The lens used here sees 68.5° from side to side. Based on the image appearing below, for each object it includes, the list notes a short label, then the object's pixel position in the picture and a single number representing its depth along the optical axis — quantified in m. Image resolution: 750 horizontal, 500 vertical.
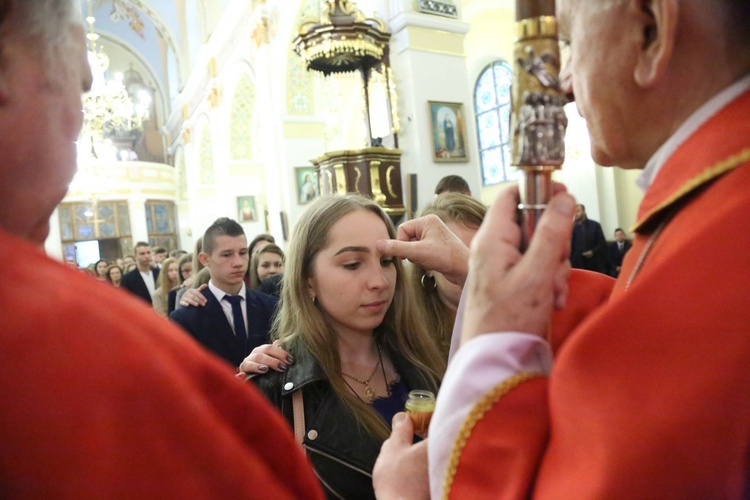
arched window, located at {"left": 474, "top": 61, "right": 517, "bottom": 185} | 12.44
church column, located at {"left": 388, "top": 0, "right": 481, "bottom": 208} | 7.04
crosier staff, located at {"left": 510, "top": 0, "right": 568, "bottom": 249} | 0.77
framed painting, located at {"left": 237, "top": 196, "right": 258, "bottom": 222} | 13.55
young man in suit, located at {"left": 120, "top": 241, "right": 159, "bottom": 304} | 6.45
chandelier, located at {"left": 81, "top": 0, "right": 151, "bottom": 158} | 11.33
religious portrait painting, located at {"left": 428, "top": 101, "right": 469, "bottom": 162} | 7.15
